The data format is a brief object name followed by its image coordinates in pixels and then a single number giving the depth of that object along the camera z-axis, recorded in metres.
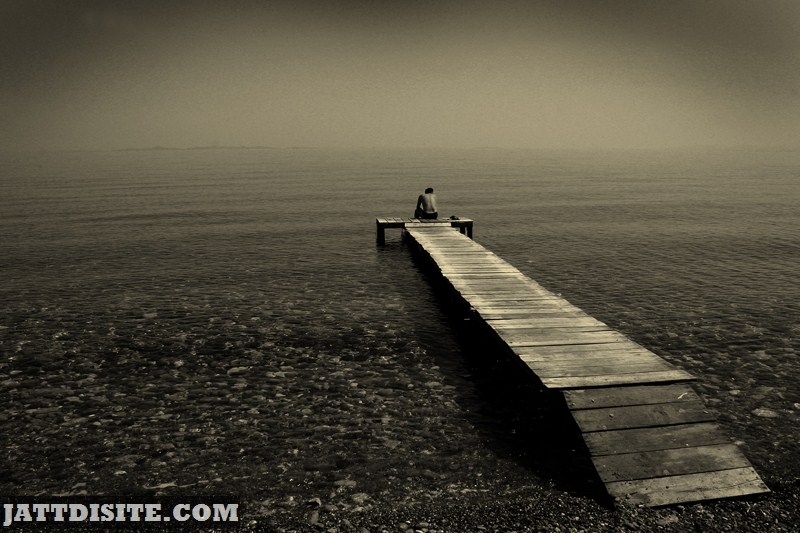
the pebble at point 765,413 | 10.26
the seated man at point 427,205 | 27.08
